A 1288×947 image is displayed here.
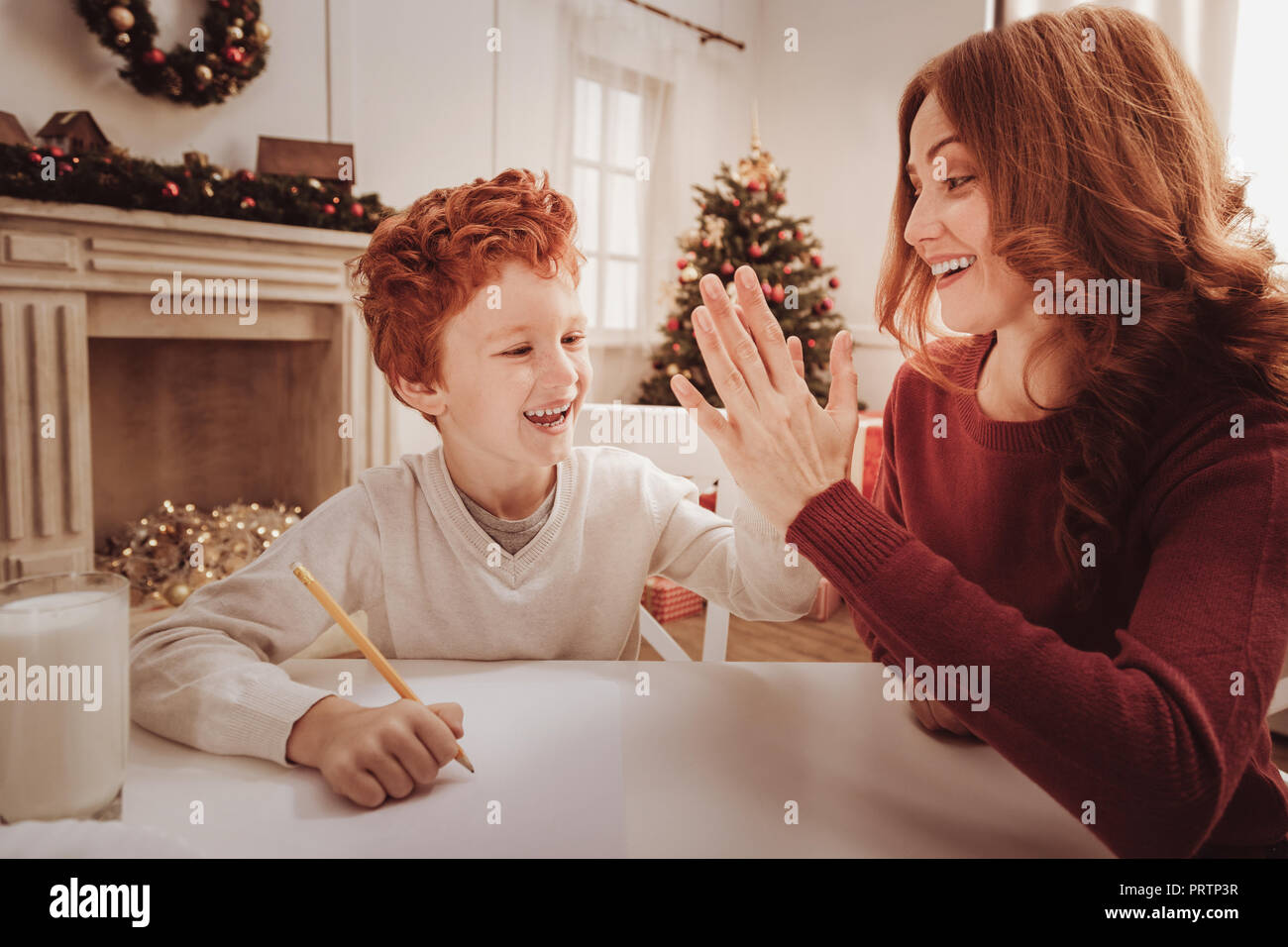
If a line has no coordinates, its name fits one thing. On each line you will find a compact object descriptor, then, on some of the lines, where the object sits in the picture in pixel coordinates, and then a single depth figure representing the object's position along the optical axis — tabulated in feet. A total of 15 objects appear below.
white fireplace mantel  8.12
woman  2.06
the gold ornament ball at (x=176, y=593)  8.94
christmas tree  13.60
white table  1.95
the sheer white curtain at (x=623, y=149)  14.07
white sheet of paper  1.92
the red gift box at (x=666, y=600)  11.71
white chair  4.91
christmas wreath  8.91
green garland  7.88
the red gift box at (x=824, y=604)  11.82
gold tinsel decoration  9.39
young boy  3.27
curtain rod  15.33
